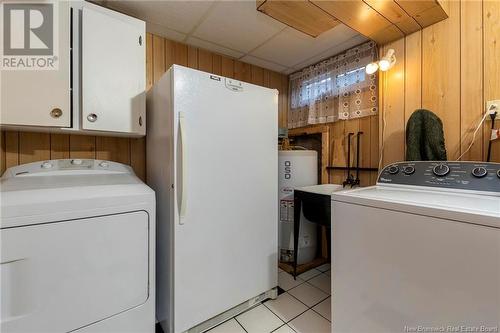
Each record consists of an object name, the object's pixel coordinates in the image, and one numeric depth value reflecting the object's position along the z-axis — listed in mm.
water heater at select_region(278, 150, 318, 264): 2227
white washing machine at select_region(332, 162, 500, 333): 736
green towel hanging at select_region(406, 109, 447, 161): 1425
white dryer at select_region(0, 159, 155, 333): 869
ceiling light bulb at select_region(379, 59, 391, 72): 1651
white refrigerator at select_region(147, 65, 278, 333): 1271
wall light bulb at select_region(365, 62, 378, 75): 1715
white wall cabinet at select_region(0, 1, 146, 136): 1194
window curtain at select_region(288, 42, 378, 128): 2033
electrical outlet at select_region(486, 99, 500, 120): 1273
